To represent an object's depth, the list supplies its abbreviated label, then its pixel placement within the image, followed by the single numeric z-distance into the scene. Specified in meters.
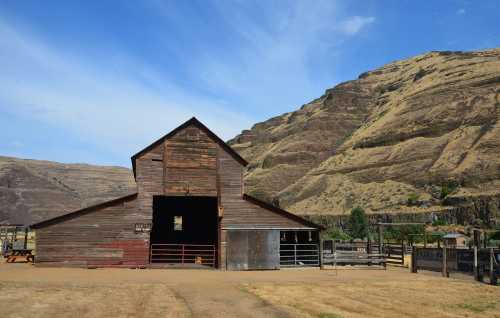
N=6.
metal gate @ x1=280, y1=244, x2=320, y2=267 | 32.17
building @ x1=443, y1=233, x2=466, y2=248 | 44.03
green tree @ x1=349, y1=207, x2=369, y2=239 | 63.47
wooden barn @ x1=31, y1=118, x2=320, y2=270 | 27.70
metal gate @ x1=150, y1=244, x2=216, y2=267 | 32.22
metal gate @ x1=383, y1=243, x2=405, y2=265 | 34.28
